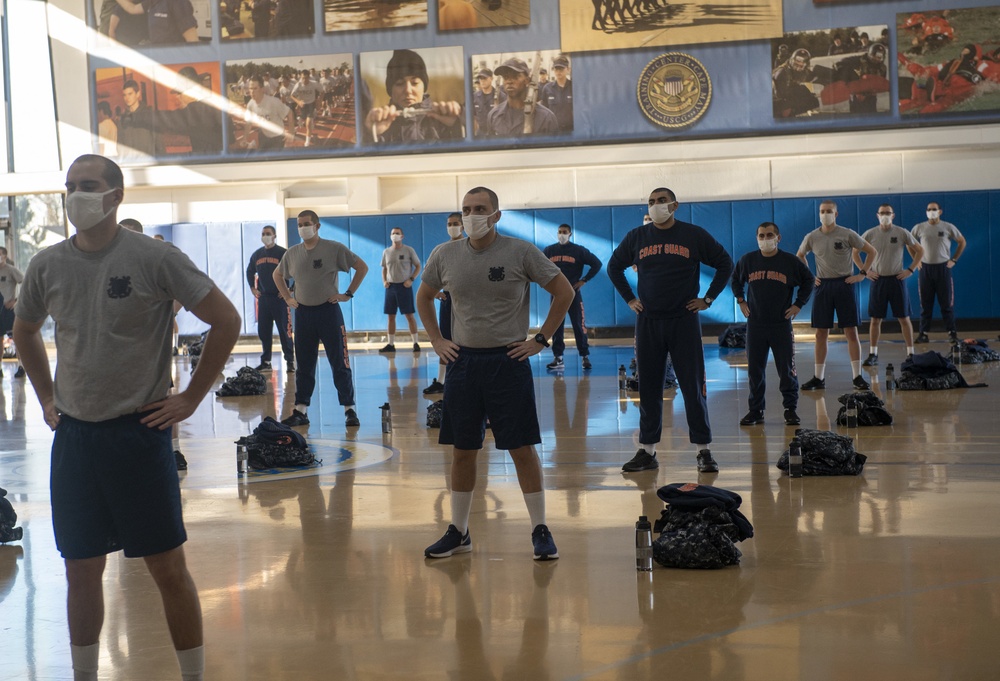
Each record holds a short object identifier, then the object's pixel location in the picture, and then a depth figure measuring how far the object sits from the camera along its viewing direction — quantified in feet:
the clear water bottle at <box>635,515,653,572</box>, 20.97
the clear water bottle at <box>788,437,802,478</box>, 29.84
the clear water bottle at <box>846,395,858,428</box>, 38.40
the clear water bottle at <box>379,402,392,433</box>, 40.29
